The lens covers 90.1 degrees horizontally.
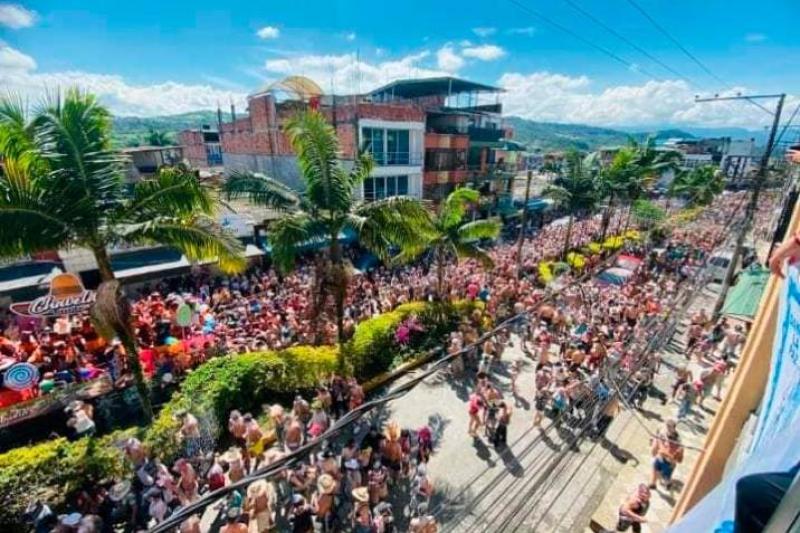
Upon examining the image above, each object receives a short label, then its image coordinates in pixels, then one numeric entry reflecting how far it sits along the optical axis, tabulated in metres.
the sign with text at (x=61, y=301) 10.13
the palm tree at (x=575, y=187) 25.06
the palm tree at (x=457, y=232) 15.52
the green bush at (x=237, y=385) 8.75
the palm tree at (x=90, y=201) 7.04
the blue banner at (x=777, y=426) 1.34
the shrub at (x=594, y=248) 27.22
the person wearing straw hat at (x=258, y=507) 7.20
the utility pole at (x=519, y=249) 21.77
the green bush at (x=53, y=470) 7.17
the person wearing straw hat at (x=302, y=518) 6.91
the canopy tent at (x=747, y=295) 13.51
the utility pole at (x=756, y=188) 13.23
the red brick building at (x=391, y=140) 24.77
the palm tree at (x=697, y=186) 43.03
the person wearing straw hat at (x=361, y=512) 6.95
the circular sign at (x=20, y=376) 8.68
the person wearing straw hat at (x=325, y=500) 7.18
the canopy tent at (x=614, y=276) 19.72
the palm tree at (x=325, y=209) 10.12
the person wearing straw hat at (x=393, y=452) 8.64
